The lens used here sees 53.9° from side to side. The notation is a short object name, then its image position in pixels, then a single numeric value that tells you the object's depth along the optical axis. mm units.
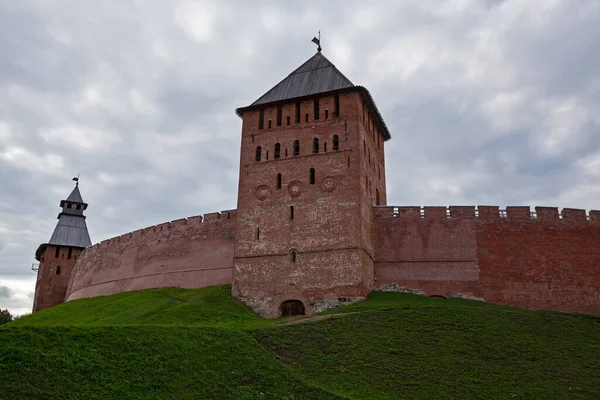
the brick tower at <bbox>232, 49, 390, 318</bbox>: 26141
